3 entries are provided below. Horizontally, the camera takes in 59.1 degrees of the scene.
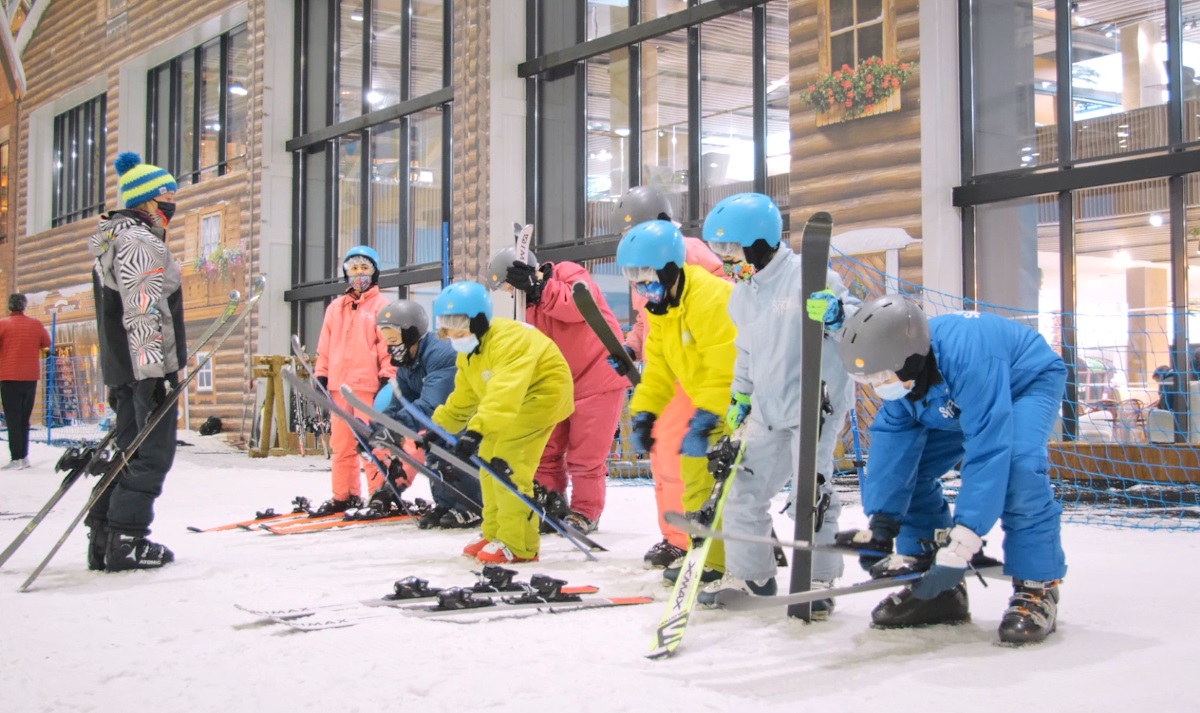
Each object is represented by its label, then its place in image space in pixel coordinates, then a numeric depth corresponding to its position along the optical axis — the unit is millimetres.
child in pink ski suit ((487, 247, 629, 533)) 5770
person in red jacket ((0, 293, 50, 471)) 10430
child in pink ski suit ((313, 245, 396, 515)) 6594
